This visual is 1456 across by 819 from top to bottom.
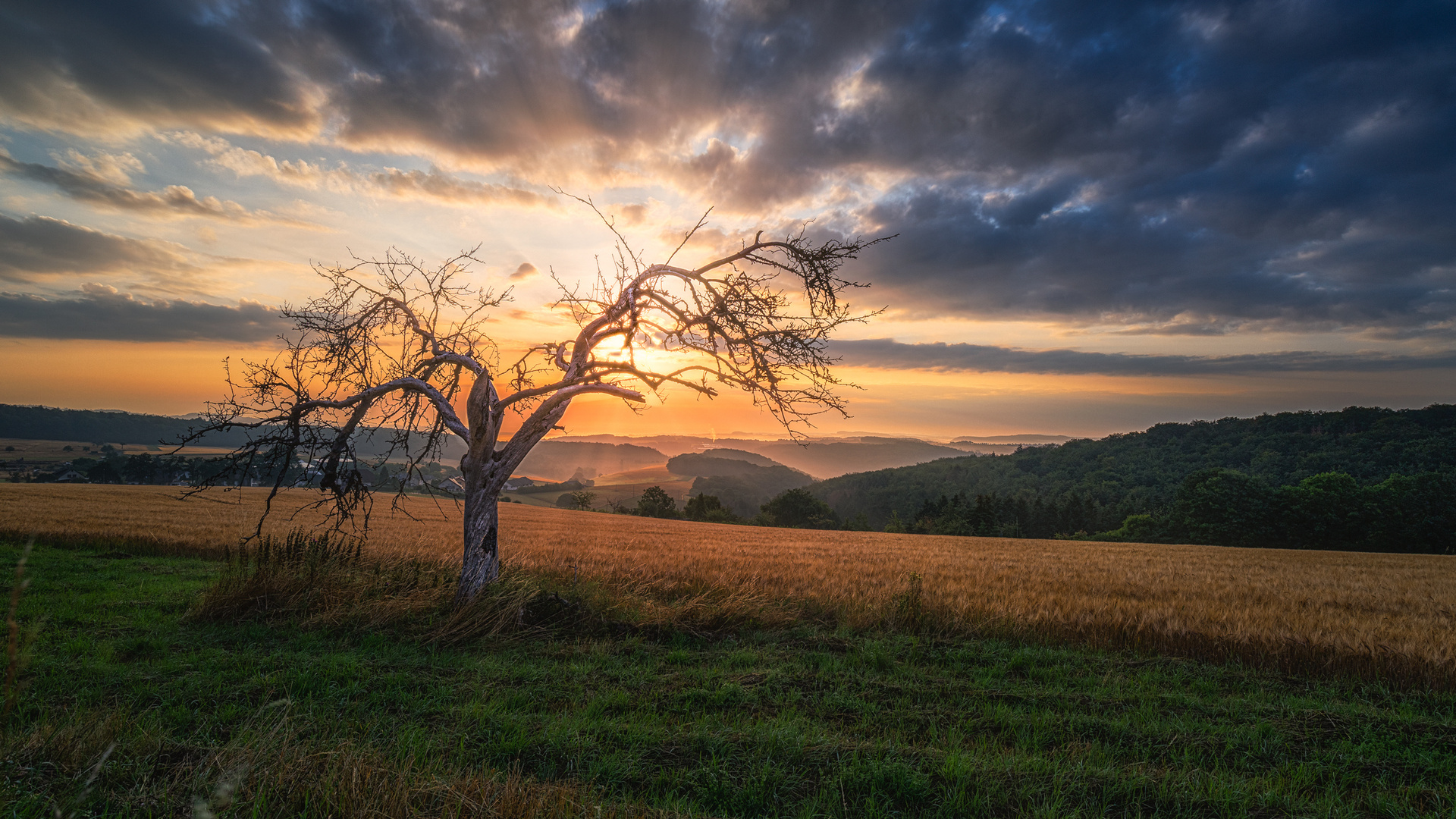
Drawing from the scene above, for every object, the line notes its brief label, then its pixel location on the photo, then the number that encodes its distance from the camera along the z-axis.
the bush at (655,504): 78.88
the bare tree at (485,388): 9.23
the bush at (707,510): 74.88
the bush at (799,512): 84.69
